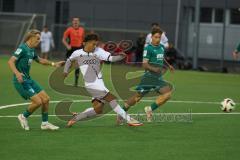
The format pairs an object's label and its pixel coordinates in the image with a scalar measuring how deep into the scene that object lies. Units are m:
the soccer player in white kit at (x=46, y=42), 44.06
